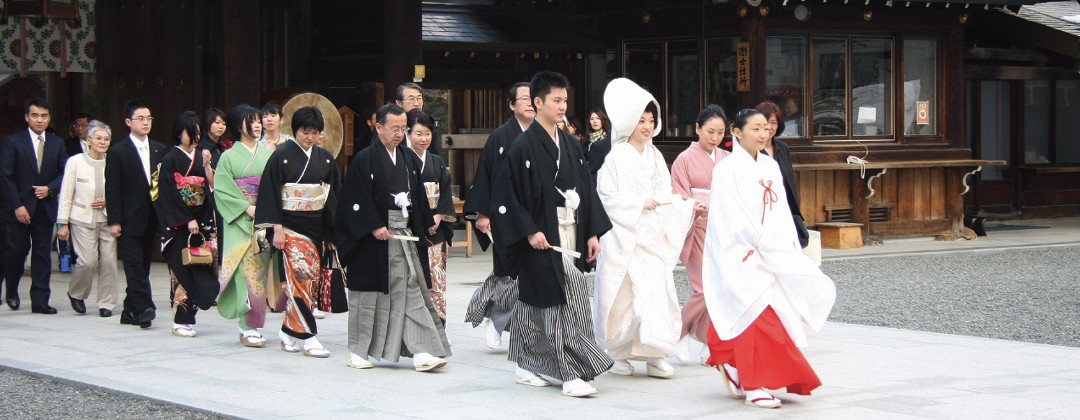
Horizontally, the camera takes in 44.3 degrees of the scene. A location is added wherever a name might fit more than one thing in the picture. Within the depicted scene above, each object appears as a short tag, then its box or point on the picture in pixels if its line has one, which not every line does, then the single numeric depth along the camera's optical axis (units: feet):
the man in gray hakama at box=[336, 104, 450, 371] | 24.81
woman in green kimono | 28.35
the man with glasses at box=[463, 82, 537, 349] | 25.14
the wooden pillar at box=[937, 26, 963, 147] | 54.80
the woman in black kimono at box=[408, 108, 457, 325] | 26.08
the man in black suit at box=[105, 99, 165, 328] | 31.60
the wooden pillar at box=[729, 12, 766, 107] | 49.39
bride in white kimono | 23.80
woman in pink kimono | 25.89
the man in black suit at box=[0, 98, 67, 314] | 34.99
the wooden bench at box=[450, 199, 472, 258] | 47.70
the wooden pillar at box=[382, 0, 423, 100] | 43.52
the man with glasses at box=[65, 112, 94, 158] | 44.11
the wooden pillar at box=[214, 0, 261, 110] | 41.73
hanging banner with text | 49.39
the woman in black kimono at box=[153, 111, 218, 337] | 30.07
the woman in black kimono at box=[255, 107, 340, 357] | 26.86
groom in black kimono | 22.25
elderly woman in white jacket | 33.47
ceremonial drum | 43.14
